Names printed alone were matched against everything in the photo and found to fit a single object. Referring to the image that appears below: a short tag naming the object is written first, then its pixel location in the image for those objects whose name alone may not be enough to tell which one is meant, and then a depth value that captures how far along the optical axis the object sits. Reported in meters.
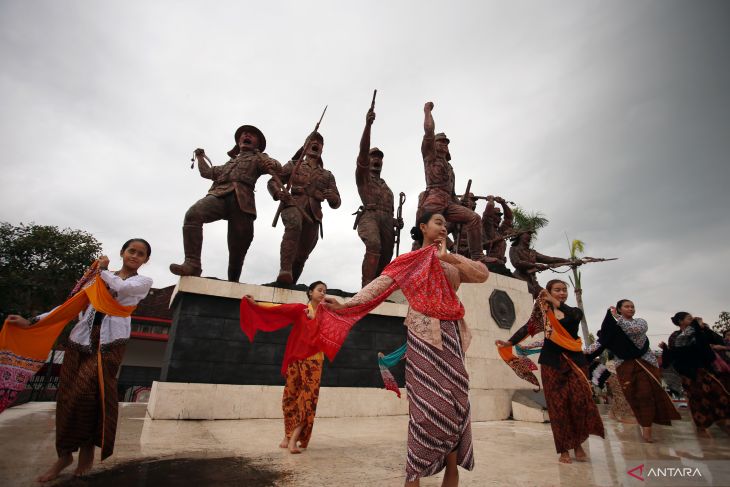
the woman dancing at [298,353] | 3.72
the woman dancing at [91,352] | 2.57
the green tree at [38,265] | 15.05
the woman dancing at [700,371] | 5.18
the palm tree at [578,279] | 24.88
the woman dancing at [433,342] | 2.13
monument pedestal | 5.63
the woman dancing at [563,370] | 3.50
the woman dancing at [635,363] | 4.67
